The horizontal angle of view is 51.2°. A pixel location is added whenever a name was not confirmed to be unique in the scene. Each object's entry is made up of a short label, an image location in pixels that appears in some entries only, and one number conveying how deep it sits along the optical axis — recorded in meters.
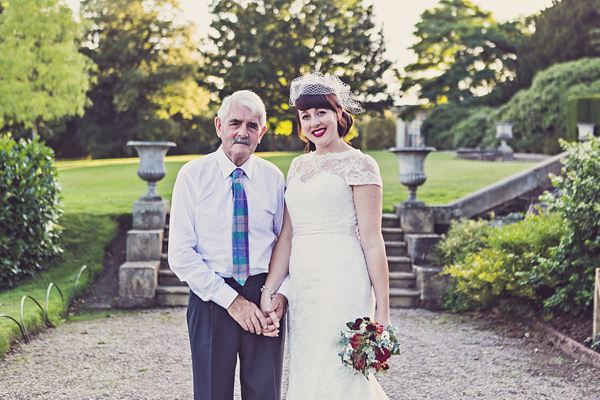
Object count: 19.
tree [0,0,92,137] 23.16
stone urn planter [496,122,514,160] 18.41
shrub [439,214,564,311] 6.17
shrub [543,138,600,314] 5.59
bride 2.78
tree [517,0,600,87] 23.34
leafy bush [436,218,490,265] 7.35
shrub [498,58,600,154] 18.86
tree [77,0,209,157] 32.38
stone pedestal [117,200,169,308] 7.22
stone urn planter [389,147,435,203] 7.99
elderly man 2.69
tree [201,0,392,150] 28.64
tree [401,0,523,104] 28.06
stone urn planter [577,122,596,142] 14.70
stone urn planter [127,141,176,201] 8.10
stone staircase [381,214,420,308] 7.33
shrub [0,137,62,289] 6.93
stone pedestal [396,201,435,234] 8.12
